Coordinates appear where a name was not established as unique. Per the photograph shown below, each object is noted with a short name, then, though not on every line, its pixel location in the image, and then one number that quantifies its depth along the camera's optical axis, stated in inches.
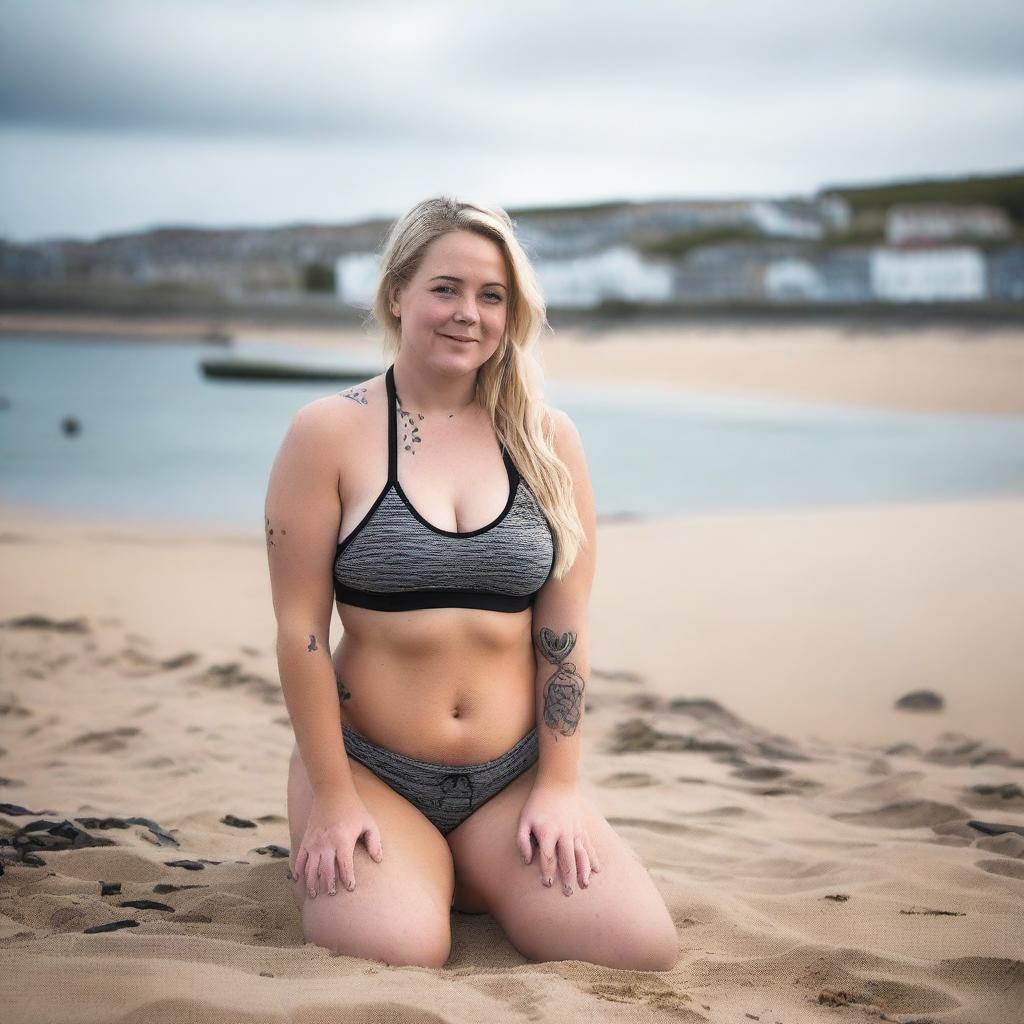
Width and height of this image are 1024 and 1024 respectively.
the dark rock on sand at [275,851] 123.6
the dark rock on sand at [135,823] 126.8
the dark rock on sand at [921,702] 195.6
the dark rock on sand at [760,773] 157.5
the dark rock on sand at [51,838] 120.3
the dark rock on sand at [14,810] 130.6
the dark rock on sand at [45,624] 239.3
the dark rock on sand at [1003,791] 144.9
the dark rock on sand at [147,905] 105.0
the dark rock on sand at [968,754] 164.6
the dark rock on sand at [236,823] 136.0
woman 96.6
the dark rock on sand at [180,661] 215.5
